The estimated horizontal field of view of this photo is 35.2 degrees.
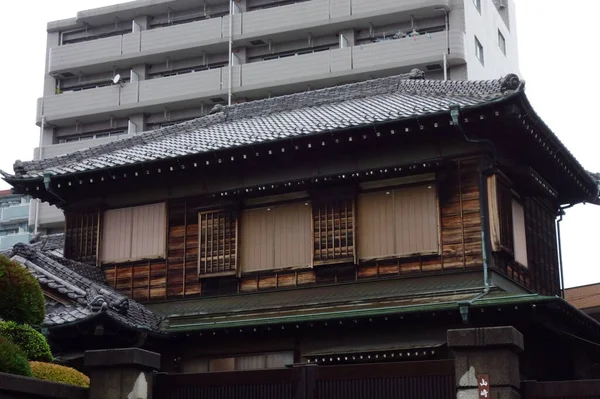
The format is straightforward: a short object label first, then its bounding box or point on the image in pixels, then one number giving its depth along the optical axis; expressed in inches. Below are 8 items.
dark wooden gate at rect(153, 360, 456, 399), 542.3
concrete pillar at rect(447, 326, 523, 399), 504.1
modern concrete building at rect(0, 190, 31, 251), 2881.4
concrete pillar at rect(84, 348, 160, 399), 563.2
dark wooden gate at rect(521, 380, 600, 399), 502.6
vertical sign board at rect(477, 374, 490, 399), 505.9
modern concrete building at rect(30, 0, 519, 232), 2293.3
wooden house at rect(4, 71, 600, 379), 791.7
